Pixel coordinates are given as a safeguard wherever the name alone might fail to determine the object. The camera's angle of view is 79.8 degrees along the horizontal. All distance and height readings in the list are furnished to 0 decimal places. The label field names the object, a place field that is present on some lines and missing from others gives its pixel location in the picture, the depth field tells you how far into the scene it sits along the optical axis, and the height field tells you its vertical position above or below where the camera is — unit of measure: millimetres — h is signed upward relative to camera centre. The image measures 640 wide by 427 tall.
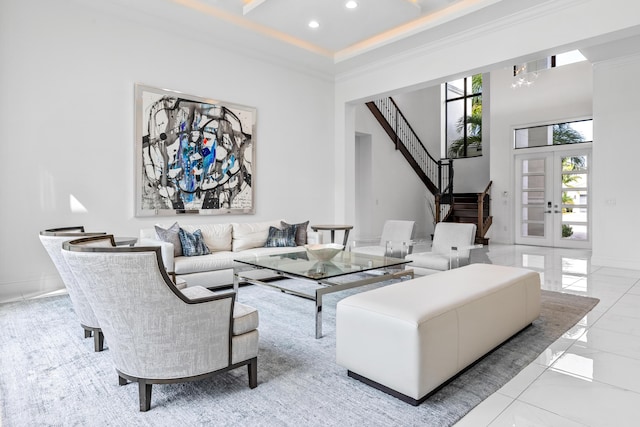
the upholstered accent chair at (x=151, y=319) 1767 -559
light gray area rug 1884 -1029
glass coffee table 3168 -568
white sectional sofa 4227 -549
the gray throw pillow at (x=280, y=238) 5449 -430
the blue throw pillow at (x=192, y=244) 4574 -438
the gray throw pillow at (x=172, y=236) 4516 -339
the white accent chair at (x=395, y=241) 5137 -467
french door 8320 +229
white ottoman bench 1972 -696
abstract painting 5082 +769
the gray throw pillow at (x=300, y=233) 5689 -374
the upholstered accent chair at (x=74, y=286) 2527 -554
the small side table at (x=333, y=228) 6059 -317
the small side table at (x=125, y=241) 3969 -352
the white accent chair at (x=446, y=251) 4500 -536
